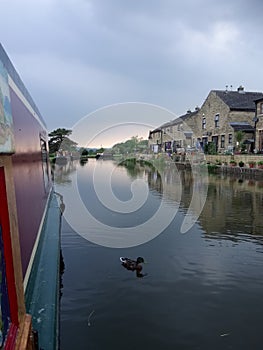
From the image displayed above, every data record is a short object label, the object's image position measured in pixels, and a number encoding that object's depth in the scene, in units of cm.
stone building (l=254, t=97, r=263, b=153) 2839
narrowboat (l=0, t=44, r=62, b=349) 205
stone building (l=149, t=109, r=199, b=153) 4284
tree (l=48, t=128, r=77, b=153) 5137
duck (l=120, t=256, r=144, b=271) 638
